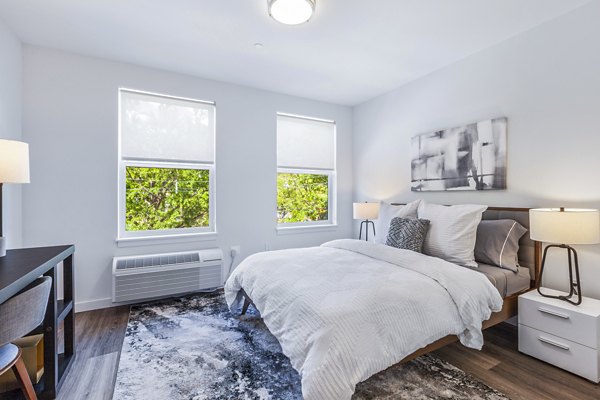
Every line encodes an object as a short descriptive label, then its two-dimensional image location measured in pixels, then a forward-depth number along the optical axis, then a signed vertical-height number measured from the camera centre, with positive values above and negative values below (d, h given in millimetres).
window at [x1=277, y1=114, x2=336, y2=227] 4105 +422
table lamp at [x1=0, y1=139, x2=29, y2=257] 1710 +227
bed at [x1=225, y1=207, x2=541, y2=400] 1384 -639
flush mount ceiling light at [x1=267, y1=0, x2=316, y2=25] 2006 +1376
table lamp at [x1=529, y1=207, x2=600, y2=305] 1898 -201
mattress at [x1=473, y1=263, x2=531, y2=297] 2154 -626
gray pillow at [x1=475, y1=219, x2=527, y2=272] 2348 -381
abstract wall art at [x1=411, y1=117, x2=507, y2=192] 2719 +435
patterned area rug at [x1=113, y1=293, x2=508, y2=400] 1683 -1139
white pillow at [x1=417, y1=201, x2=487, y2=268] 2365 -307
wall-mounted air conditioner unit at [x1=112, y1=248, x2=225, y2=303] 2891 -800
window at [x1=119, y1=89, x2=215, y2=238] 3166 +407
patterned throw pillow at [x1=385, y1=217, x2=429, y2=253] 2551 -323
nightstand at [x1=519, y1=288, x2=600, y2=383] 1793 -913
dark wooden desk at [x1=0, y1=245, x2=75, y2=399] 1396 -543
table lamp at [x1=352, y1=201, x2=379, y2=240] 3783 -162
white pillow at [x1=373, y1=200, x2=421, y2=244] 2985 -170
